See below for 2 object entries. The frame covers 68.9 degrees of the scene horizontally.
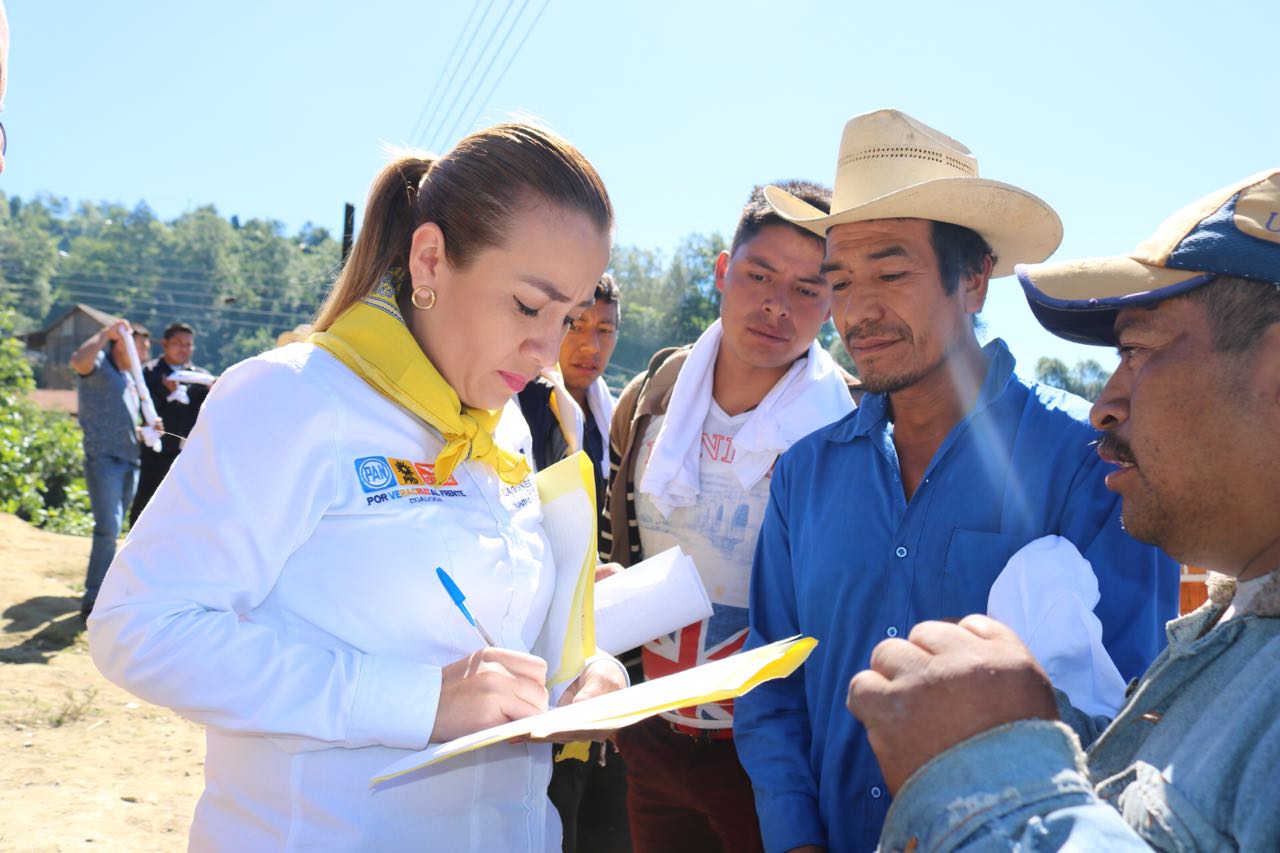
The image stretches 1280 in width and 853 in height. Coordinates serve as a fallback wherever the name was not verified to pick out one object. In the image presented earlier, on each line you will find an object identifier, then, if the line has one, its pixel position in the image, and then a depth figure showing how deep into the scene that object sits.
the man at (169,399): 8.30
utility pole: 17.07
